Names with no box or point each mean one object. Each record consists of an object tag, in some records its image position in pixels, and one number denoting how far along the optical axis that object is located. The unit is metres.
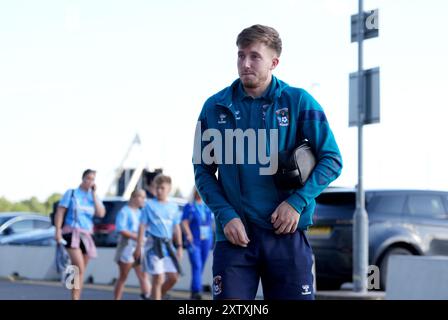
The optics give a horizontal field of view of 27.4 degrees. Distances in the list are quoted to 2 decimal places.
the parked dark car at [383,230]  13.01
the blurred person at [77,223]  10.70
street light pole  12.48
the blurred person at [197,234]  13.78
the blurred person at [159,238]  11.62
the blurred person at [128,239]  12.46
